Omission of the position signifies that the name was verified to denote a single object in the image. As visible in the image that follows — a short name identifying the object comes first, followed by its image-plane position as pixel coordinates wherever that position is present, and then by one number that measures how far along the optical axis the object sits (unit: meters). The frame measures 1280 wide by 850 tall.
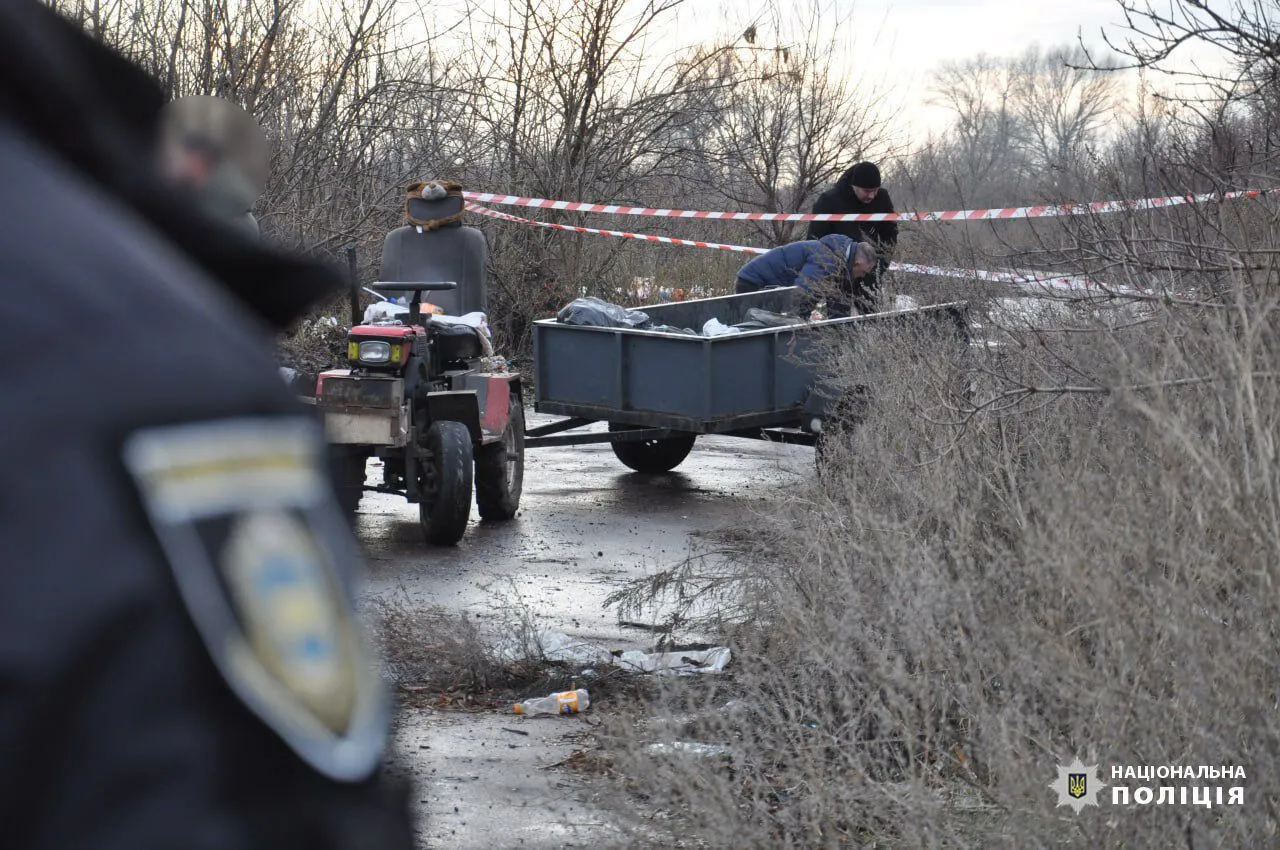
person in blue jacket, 20.28
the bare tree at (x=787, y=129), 38.75
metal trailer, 18.58
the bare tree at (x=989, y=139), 86.00
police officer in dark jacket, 1.46
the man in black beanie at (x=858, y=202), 25.65
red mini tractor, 15.27
